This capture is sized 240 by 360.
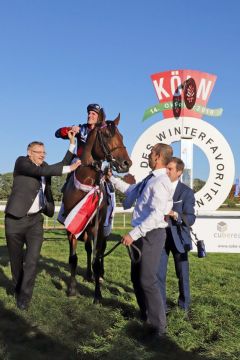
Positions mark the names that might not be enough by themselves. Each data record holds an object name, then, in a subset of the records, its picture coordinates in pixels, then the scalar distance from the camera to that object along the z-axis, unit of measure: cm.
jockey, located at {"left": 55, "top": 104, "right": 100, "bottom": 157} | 663
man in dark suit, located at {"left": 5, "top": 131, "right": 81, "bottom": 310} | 564
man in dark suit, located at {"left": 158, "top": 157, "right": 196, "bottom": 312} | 529
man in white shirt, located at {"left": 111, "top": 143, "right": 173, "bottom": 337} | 414
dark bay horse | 610
